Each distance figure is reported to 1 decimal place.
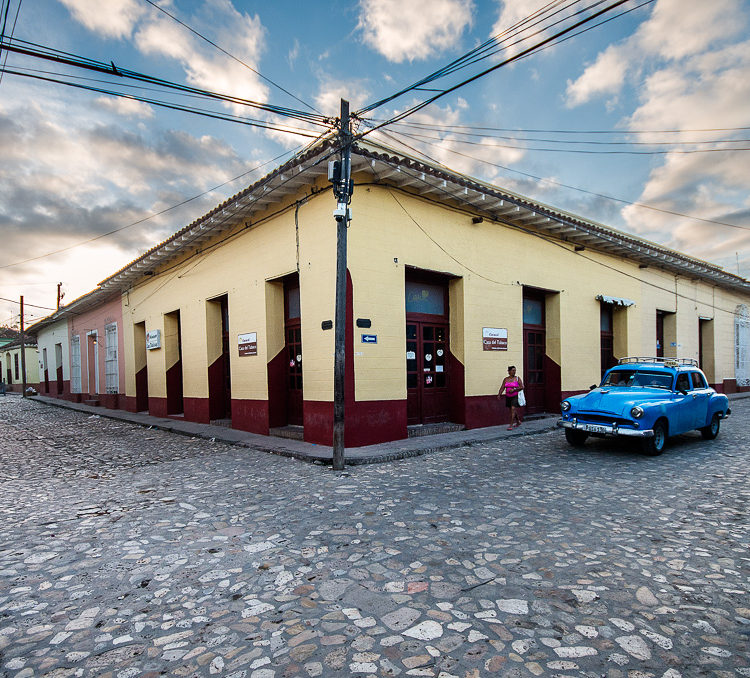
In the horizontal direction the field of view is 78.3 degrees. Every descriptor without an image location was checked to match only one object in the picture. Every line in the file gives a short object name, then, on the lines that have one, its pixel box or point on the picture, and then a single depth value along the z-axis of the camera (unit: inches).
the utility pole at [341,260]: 294.8
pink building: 782.5
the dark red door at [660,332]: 709.9
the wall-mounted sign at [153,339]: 630.5
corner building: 361.1
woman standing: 427.2
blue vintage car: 308.0
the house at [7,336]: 2087.4
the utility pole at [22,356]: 1378.3
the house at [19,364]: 1696.6
